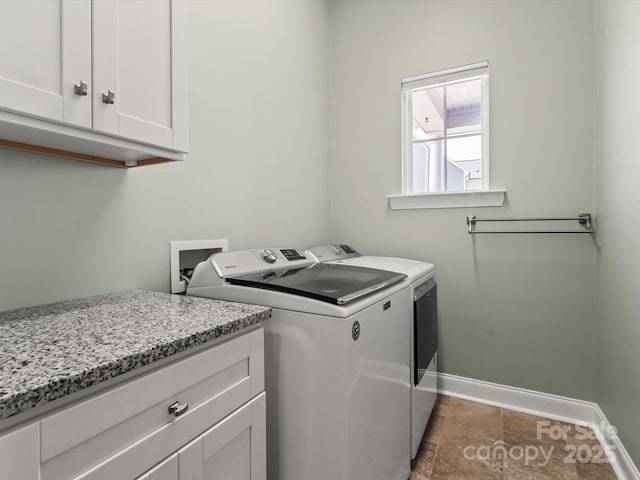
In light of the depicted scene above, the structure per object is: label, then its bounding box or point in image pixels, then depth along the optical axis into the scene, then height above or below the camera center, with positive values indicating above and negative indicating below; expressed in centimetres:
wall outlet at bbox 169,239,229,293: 143 -9
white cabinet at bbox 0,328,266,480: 55 -38
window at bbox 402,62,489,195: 224 +72
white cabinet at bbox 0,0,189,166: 75 +40
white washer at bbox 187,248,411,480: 105 -42
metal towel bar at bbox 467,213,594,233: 193 +9
